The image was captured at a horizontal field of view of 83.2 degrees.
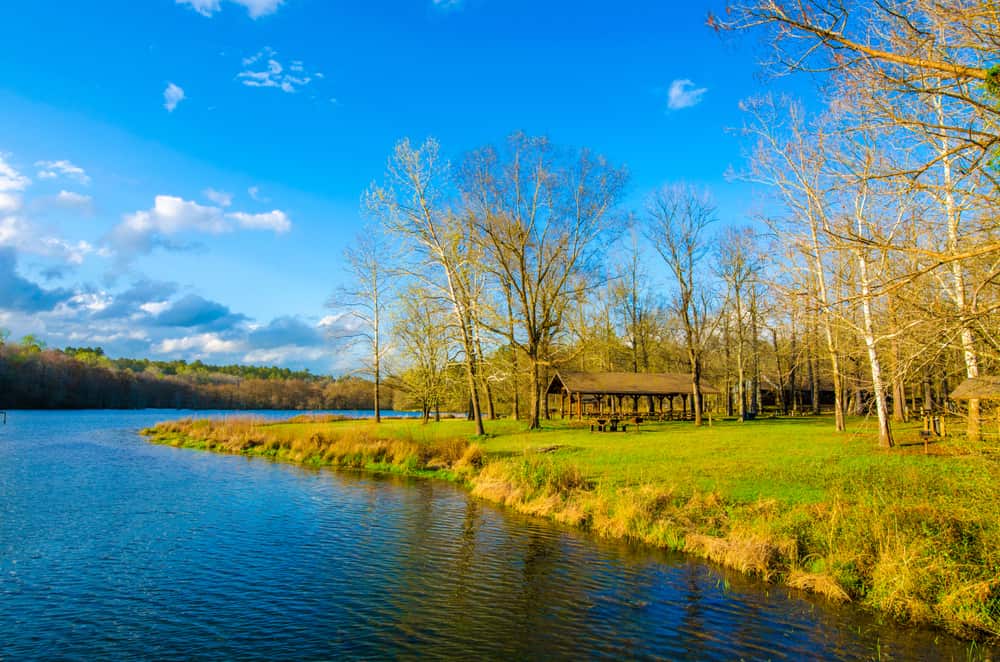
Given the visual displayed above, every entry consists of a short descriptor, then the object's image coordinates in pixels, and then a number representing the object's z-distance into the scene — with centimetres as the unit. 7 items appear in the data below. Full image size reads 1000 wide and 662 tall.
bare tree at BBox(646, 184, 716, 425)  3825
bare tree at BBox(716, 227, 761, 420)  4175
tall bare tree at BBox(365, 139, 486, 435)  2936
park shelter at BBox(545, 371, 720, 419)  4091
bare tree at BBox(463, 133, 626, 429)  3256
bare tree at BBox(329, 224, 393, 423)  4231
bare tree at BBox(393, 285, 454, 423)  3662
